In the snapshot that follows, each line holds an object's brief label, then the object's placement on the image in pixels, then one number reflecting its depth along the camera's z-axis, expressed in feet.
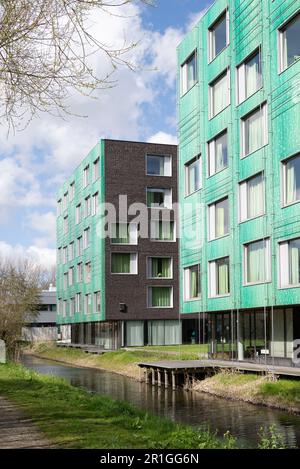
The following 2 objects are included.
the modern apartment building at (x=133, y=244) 172.35
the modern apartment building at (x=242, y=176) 84.69
